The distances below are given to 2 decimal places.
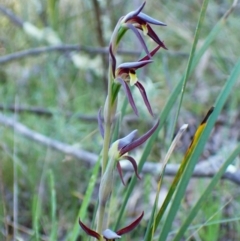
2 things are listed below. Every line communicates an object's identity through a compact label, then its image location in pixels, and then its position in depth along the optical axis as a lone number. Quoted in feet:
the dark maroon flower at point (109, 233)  1.50
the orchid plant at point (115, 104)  1.47
